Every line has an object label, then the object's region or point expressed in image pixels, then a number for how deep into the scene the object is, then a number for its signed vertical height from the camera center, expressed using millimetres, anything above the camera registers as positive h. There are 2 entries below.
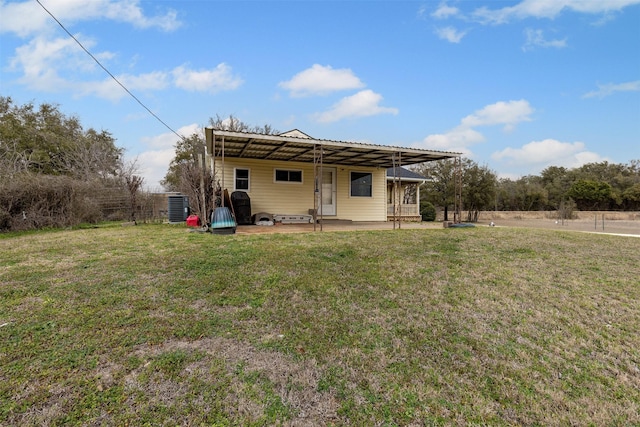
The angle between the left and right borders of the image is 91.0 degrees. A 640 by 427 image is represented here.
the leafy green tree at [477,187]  20969 +1429
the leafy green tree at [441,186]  22625 +1651
